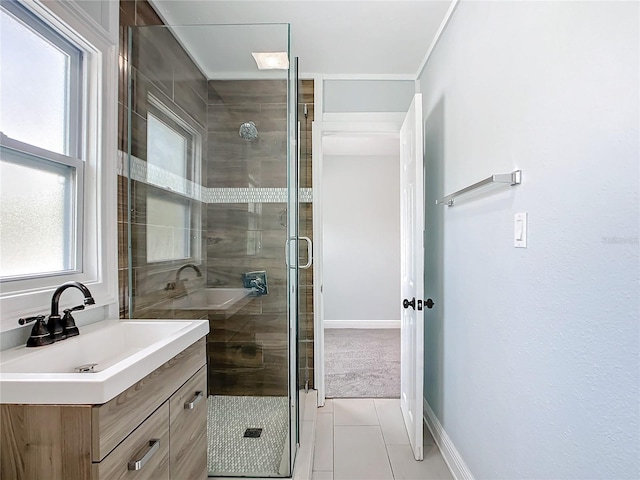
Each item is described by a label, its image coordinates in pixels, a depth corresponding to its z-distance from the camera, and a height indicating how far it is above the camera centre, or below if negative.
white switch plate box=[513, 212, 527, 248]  1.29 +0.04
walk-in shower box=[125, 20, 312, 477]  2.02 +0.18
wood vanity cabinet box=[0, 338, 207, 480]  0.89 -0.50
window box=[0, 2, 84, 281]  1.29 +0.35
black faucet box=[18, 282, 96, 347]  1.21 -0.28
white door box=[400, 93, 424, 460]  2.16 -0.23
